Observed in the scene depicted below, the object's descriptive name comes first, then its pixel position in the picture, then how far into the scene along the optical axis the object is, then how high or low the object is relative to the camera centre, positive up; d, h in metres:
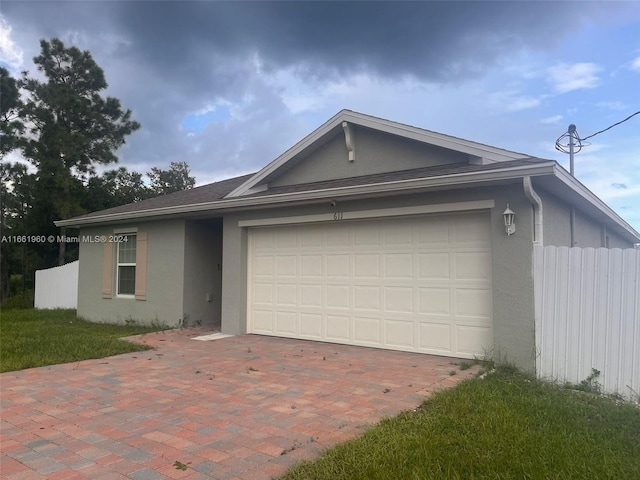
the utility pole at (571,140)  15.05 +4.04
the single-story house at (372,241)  6.22 +0.28
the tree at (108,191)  25.09 +3.89
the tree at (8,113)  18.41 +6.28
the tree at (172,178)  40.45 +7.19
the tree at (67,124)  22.38 +7.17
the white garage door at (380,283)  6.72 -0.45
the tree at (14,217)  21.03 +1.98
